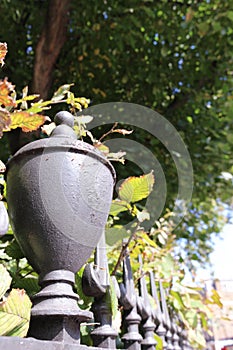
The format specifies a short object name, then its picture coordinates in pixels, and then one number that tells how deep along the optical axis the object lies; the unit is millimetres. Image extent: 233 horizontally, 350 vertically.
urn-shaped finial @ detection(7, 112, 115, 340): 668
